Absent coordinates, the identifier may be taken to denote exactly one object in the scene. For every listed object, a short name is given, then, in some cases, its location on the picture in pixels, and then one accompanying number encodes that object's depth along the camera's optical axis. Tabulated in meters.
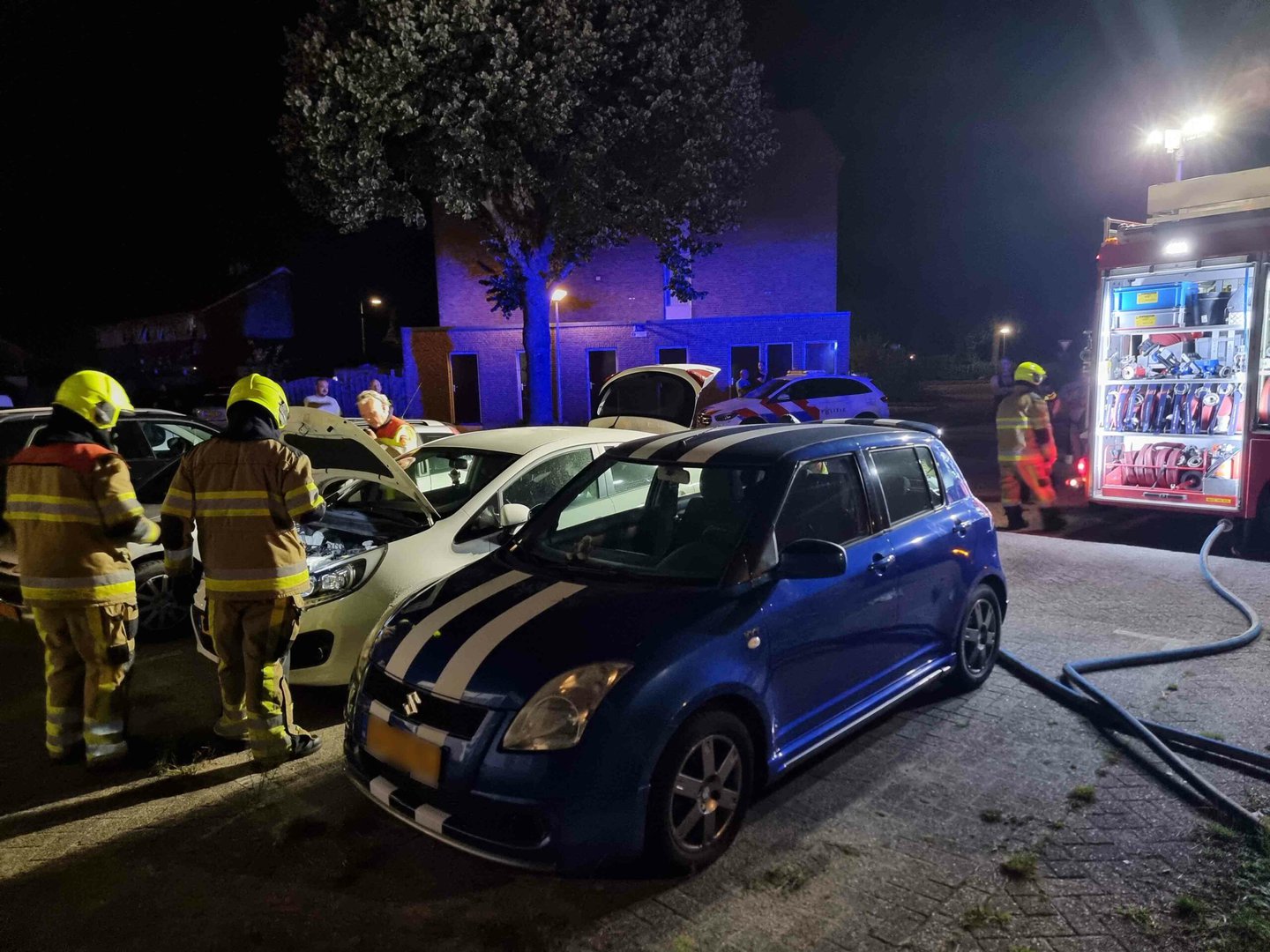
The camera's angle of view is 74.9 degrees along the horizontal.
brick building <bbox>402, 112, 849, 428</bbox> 22.17
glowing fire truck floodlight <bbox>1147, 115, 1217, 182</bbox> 10.37
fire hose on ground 3.43
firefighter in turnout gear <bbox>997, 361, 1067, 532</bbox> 8.84
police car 15.45
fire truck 7.45
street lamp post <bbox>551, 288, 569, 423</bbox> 22.12
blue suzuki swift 2.72
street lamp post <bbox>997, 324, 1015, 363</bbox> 46.84
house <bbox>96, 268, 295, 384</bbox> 35.00
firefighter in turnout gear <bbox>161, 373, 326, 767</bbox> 3.76
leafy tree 14.68
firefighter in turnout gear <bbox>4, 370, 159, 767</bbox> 3.78
